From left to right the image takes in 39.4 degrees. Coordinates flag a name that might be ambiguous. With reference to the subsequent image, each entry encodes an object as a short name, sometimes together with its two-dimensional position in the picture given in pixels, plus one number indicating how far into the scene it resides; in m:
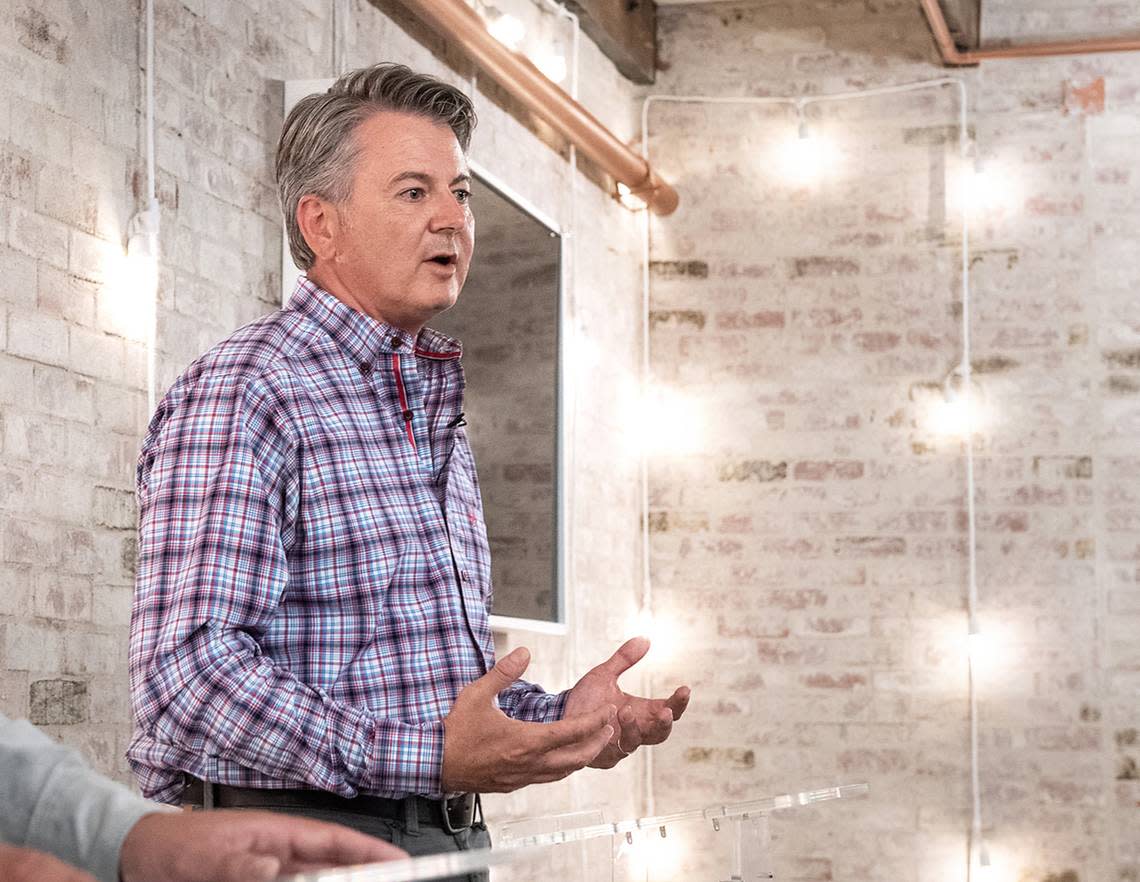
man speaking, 1.63
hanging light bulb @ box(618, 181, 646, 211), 5.12
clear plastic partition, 1.65
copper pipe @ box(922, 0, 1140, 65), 5.05
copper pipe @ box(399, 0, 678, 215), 3.69
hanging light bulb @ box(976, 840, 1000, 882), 4.78
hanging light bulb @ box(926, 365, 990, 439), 5.01
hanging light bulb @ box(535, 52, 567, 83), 4.46
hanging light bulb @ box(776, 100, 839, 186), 5.24
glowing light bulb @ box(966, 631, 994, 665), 4.91
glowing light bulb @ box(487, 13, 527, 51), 4.02
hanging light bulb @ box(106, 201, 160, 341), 2.56
